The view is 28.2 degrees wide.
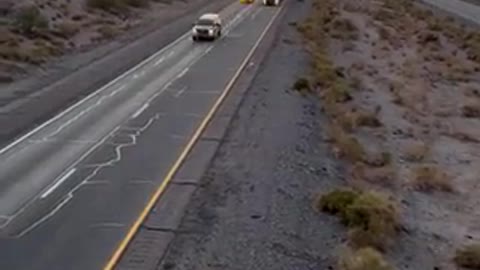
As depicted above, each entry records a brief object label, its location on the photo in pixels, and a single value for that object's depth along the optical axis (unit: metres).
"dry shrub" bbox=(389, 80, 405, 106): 48.28
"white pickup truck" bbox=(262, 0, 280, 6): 92.44
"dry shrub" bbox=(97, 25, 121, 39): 62.92
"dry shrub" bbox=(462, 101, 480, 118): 46.29
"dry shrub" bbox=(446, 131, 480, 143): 40.38
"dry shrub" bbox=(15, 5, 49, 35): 57.47
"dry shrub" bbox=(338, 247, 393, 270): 19.20
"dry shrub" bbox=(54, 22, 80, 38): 59.69
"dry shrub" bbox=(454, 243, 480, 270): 22.71
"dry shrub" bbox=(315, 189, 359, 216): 24.33
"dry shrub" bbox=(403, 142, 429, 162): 35.25
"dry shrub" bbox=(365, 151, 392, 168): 32.55
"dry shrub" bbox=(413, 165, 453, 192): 30.89
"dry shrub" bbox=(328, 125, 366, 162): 32.16
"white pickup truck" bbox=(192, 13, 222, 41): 60.84
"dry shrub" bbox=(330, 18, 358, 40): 75.19
